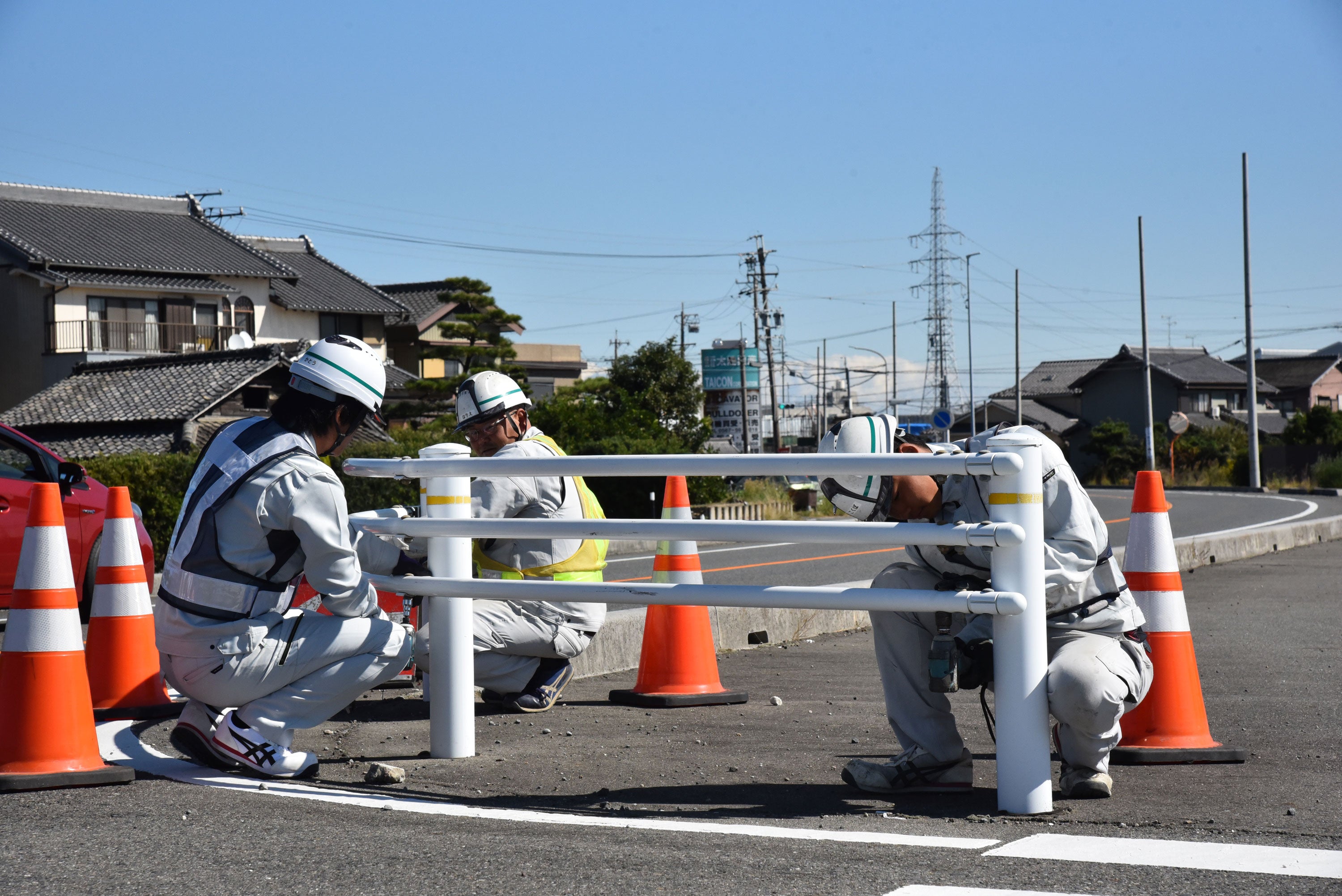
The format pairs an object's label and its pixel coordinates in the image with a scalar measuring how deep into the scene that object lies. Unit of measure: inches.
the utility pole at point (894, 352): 3248.0
